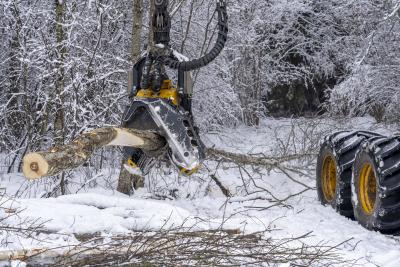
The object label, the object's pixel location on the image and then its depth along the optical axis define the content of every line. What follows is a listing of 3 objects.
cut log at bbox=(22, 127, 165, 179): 7.19
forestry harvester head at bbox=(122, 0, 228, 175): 9.90
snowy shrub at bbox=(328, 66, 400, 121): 24.97
